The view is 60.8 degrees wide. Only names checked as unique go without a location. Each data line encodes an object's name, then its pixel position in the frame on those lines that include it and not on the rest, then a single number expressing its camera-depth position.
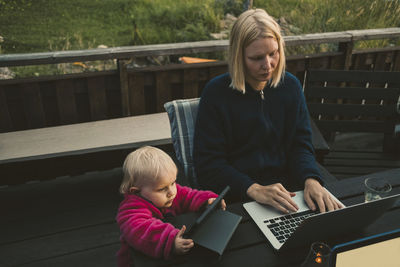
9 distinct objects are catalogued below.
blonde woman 1.66
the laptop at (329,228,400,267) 0.86
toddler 1.16
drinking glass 1.47
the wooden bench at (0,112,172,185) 2.39
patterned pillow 2.14
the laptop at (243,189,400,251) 1.01
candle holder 1.03
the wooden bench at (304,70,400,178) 2.81
